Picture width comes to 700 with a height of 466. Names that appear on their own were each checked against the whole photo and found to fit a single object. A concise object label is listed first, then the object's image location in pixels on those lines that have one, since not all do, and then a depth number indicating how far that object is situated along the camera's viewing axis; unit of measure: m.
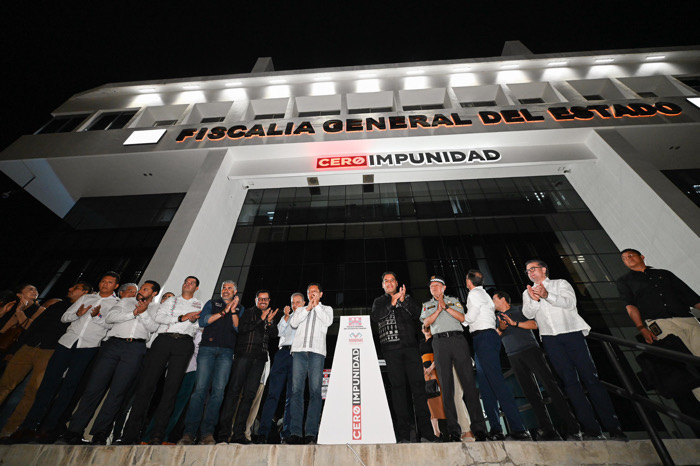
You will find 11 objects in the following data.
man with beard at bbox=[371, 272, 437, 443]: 3.39
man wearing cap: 3.27
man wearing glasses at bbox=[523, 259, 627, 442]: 3.12
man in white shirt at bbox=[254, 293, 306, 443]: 3.70
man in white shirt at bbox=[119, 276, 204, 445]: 3.42
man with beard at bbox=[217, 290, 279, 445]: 3.52
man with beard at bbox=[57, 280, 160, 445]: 3.38
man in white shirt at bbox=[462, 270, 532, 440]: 3.26
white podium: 3.24
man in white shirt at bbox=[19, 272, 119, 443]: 3.61
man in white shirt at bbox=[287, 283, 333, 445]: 3.45
